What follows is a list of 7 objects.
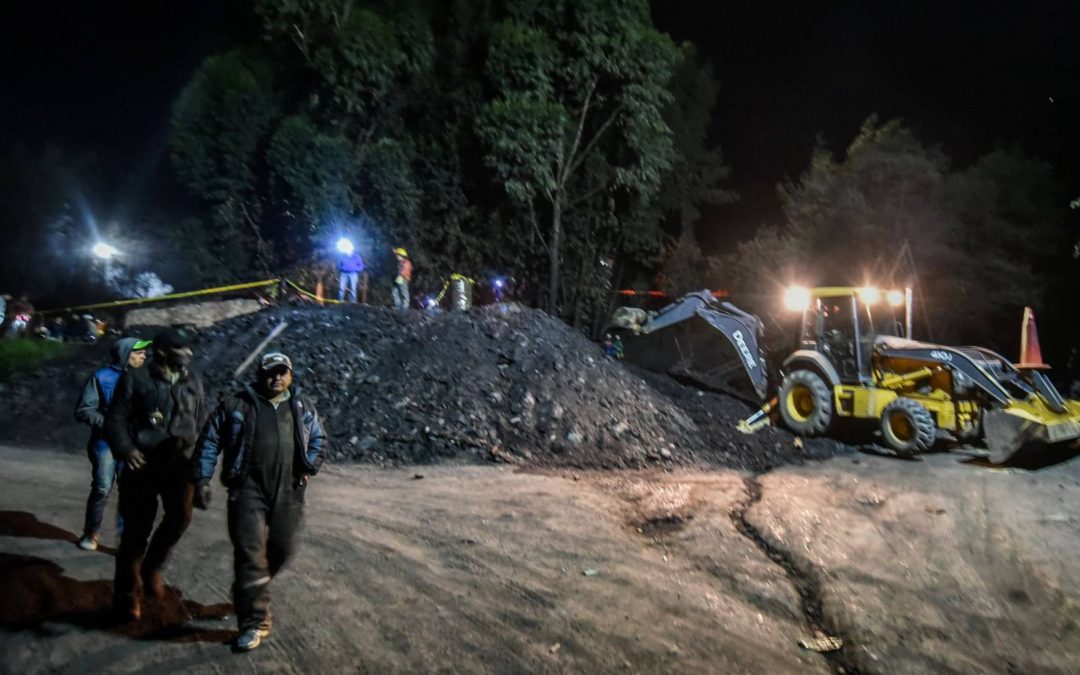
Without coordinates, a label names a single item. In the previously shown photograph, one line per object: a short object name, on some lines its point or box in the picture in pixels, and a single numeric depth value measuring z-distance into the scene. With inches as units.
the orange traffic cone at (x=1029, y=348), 405.1
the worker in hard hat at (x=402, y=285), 589.3
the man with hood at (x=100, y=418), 190.7
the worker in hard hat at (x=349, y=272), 618.2
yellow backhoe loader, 370.3
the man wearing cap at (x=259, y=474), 146.3
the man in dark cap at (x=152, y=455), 156.9
